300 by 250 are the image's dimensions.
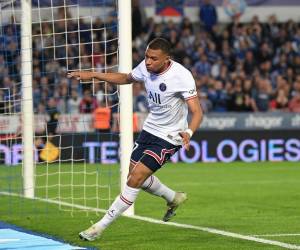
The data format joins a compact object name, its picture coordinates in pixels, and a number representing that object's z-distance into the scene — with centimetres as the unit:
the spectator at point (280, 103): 2877
